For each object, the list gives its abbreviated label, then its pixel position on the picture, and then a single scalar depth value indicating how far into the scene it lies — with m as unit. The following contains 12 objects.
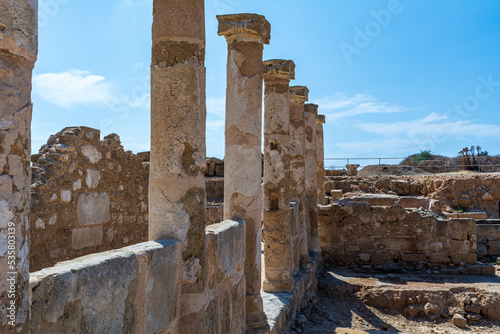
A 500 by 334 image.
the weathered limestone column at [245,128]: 5.53
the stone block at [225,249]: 3.90
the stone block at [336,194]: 18.27
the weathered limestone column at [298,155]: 9.72
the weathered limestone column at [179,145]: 3.52
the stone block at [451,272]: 10.55
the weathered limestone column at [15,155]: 1.60
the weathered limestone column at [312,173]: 10.99
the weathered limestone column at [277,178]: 6.94
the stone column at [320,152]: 14.65
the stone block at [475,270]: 10.45
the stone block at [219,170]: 17.86
